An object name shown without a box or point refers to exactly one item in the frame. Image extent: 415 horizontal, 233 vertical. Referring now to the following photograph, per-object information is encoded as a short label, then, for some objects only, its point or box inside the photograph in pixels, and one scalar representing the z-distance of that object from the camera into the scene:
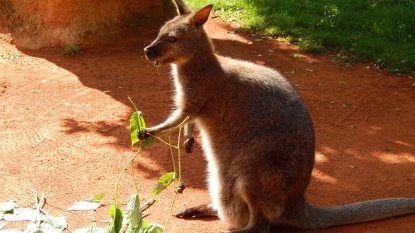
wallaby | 4.41
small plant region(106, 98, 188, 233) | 4.25
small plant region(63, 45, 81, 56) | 8.93
